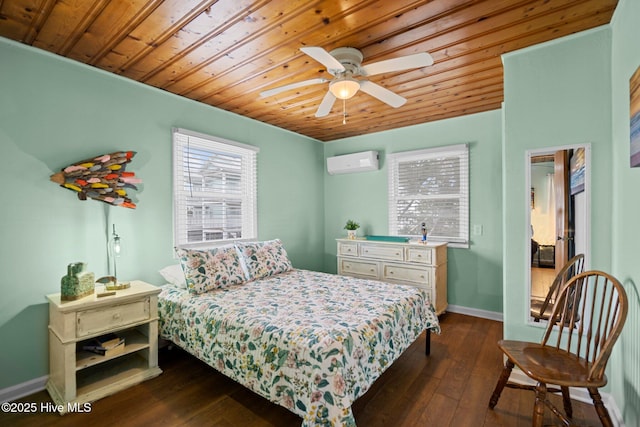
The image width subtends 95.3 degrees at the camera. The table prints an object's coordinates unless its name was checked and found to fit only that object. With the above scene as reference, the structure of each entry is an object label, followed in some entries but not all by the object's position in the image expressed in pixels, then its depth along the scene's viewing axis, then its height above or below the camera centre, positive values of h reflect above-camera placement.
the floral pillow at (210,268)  2.51 -0.52
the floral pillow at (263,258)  2.99 -0.51
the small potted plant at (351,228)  4.17 -0.26
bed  1.53 -0.76
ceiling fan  1.72 +0.90
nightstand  1.94 -0.99
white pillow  2.66 -0.59
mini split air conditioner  4.20 +0.71
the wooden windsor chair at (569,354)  1.39 -0.84
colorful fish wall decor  2.28 +0.28
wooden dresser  3.40 -0.68
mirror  2.00 -0.02
